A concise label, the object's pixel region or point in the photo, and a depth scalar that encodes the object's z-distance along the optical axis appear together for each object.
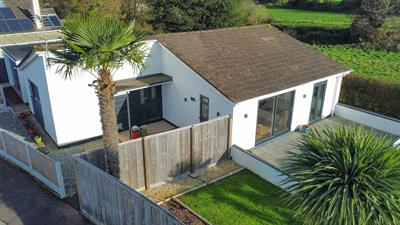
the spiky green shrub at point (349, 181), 7.43
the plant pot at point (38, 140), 14.85
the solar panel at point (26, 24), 25.19
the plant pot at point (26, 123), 16.99
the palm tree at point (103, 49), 8.73
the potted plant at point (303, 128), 16.63
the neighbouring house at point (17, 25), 22.36
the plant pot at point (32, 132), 15.66
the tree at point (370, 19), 36.69
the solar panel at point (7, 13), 26.09
